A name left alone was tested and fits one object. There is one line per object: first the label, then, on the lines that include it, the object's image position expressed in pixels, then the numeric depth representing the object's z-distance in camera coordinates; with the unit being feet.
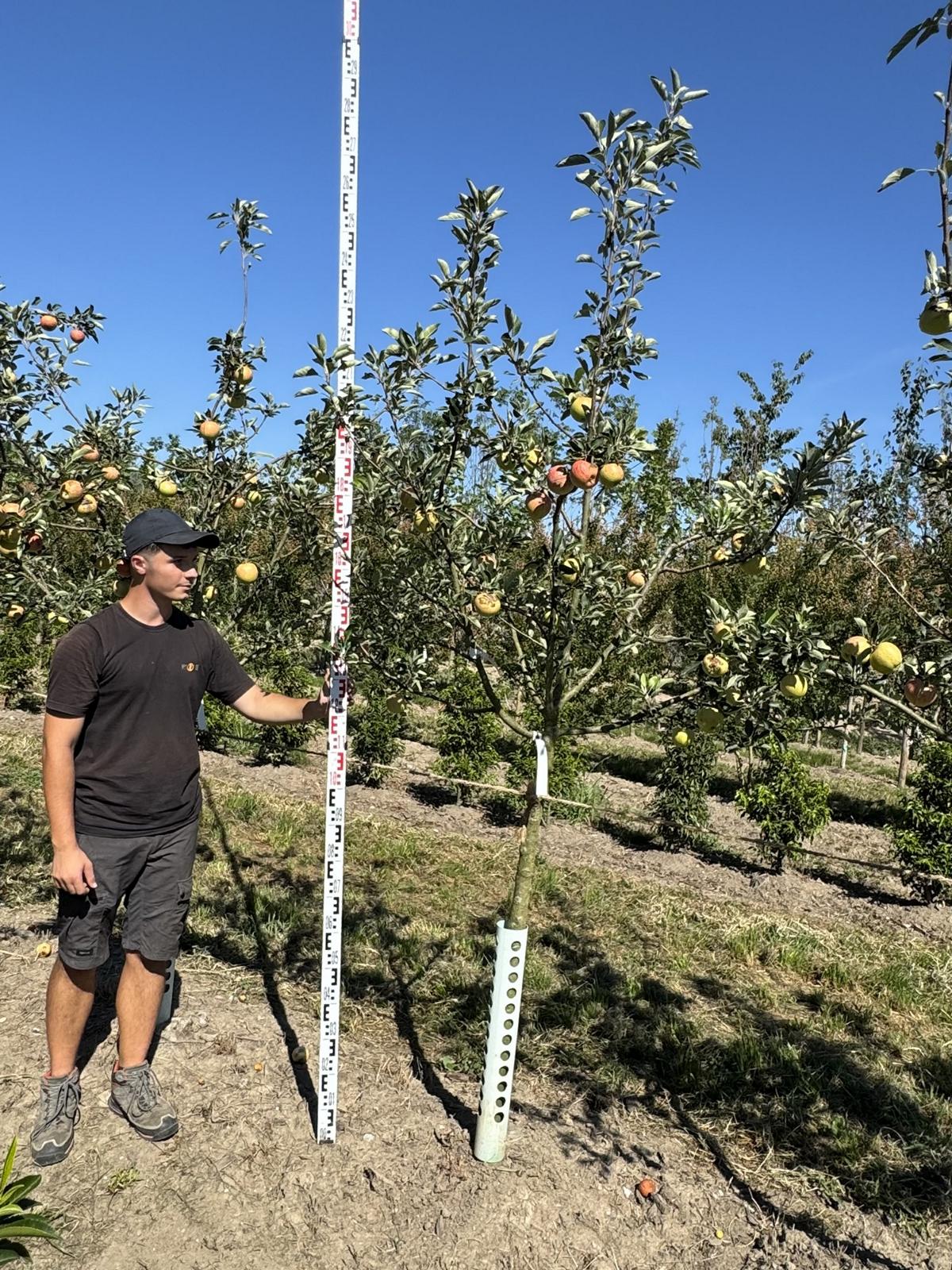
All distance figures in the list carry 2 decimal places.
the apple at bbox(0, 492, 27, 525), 11.44
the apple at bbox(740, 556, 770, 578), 9.01
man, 8.55
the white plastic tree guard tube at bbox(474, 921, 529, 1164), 8.86
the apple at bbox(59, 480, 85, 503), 12.19
